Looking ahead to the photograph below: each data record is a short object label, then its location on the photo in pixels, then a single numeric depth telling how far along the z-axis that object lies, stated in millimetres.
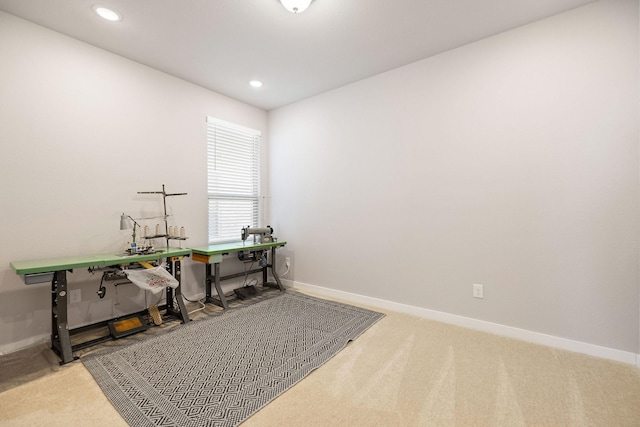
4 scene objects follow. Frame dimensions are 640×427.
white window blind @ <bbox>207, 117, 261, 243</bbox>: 3895
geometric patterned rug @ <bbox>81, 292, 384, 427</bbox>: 1667
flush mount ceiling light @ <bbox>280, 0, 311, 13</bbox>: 2150
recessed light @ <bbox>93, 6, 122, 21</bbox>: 2309
